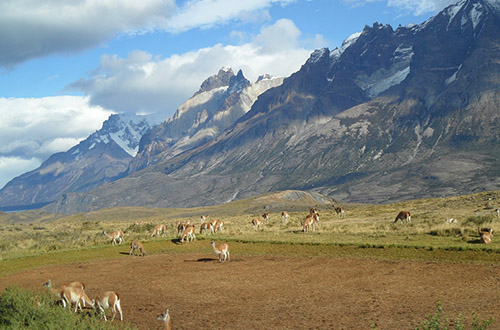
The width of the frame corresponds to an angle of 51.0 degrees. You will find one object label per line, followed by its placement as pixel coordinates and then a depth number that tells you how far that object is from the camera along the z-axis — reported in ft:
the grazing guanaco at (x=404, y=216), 184.75
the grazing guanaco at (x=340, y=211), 260.64
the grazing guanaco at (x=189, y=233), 173.58
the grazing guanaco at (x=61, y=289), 91.44
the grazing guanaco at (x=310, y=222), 186.50
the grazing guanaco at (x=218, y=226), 202.66
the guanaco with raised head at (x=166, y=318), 69.00
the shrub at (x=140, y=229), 239.30
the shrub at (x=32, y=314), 65.92
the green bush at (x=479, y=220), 165.17
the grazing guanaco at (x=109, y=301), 82.43
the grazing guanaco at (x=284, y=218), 250.49
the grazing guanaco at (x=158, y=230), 200.54
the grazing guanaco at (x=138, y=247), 155.02
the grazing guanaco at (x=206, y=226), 199.14
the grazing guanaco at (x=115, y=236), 181.98
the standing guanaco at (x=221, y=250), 134.41
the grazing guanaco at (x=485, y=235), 123.85
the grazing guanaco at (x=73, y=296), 87.81
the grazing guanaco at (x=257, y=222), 222.89
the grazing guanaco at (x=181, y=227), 196.50
